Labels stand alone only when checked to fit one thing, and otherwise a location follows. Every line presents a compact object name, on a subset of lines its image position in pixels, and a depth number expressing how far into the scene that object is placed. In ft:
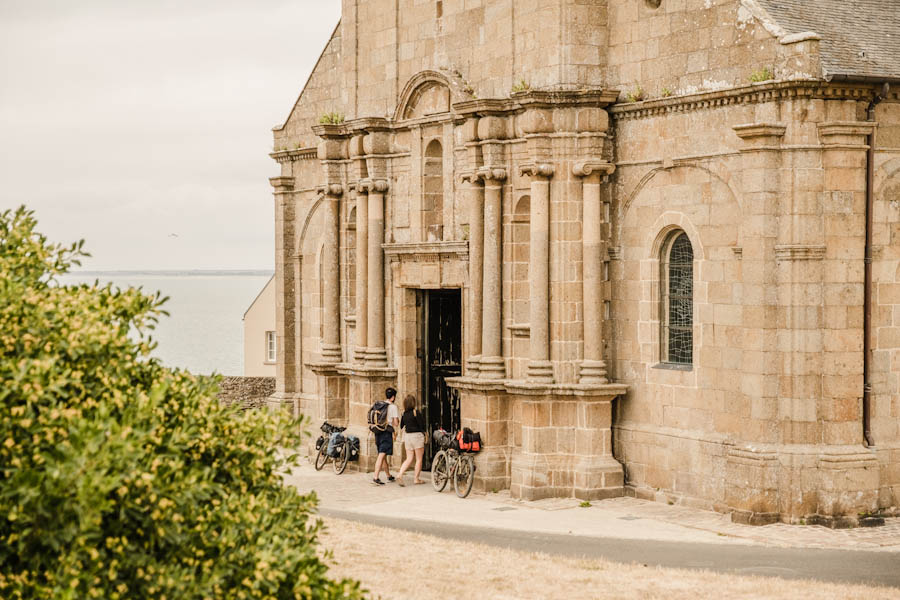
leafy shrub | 29.43
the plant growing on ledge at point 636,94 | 75.87
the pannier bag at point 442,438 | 81.34
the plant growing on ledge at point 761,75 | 66.95
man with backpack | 85.66
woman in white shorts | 84.58
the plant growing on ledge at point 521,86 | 79.05
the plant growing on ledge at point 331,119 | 96.17
